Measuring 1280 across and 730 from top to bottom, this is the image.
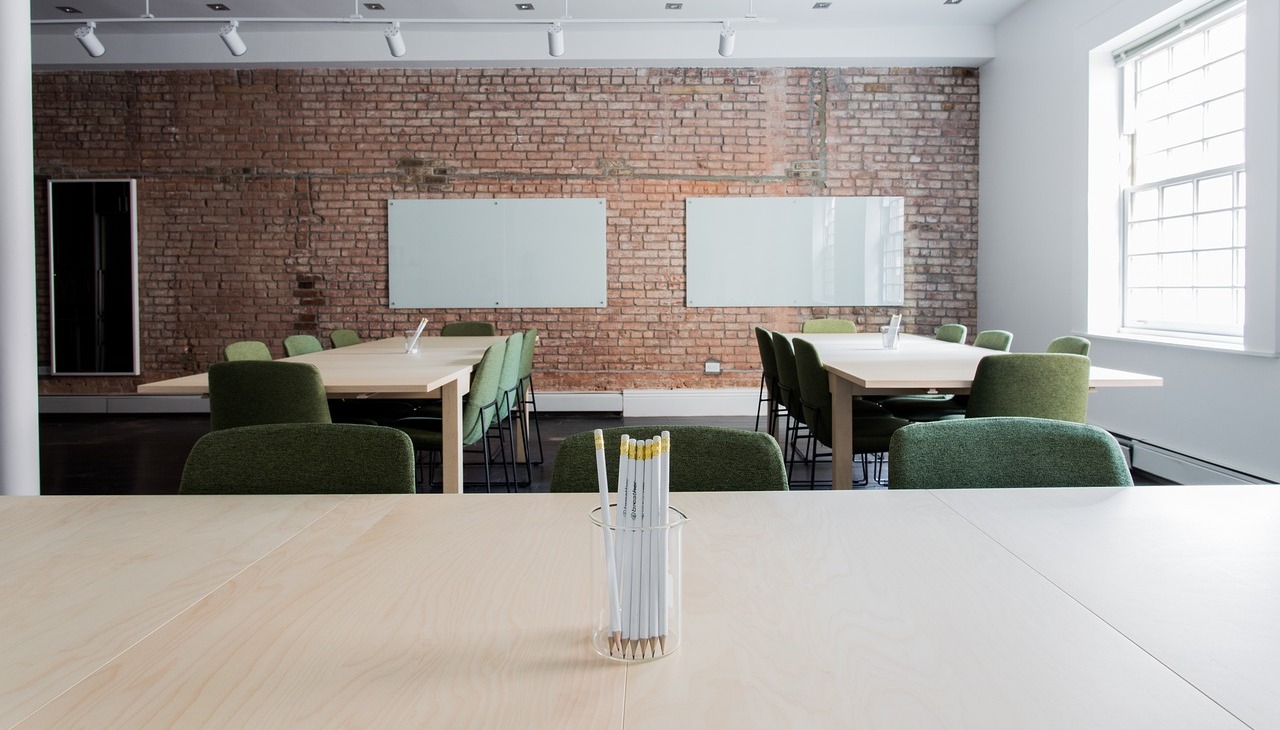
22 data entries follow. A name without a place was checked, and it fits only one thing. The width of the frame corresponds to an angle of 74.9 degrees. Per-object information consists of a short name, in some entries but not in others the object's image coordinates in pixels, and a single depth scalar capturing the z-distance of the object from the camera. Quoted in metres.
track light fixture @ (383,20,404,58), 6.21
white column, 3.03
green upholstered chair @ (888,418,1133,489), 1.77
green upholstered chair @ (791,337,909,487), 3.71
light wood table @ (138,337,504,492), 3.26
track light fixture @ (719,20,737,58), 6.22
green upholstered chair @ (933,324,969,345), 5.79
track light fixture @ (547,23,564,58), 6.21
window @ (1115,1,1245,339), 4.90
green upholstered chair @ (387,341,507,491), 3.84
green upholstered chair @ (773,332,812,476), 4.50
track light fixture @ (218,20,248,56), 6.14
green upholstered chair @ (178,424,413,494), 1.77
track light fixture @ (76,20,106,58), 6.04
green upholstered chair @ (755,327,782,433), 5.30
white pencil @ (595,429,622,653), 0.90
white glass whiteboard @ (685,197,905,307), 7.84
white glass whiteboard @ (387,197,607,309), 7.83
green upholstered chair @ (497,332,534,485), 4.65
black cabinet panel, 7.86
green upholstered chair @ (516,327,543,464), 5.60
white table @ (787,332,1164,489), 3.30
